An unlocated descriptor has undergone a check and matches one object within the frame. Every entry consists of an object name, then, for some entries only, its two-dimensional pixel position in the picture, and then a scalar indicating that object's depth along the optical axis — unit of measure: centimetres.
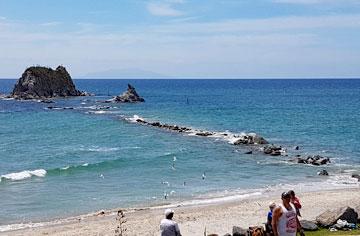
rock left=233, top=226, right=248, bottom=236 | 2242
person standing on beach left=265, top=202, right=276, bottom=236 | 1820
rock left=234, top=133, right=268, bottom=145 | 6369
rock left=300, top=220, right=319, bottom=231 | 2280
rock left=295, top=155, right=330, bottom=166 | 5012
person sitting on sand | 1508
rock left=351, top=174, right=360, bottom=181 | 4281
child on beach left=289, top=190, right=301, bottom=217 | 1907
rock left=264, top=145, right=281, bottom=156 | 5579
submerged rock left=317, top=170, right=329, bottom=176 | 4503
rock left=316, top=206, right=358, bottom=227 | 2316
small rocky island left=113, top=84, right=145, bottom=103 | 14096
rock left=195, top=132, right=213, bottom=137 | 7205
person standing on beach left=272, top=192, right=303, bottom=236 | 1338
